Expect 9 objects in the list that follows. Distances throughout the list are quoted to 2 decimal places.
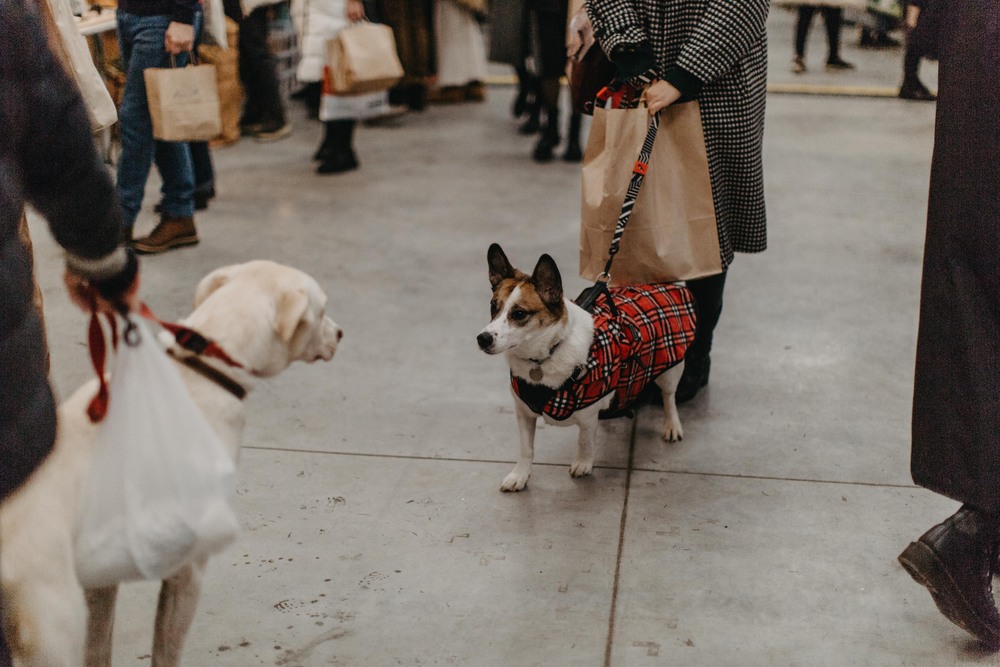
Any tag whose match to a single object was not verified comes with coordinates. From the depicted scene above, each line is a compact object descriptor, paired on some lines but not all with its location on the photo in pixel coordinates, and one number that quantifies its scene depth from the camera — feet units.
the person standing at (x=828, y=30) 33.61
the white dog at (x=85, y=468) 5.65
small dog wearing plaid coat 10.10
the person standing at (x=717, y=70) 10.66
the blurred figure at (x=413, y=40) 28.60
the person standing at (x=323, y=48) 21.08
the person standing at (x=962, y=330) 7.79
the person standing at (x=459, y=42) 28.76
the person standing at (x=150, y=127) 16.63
